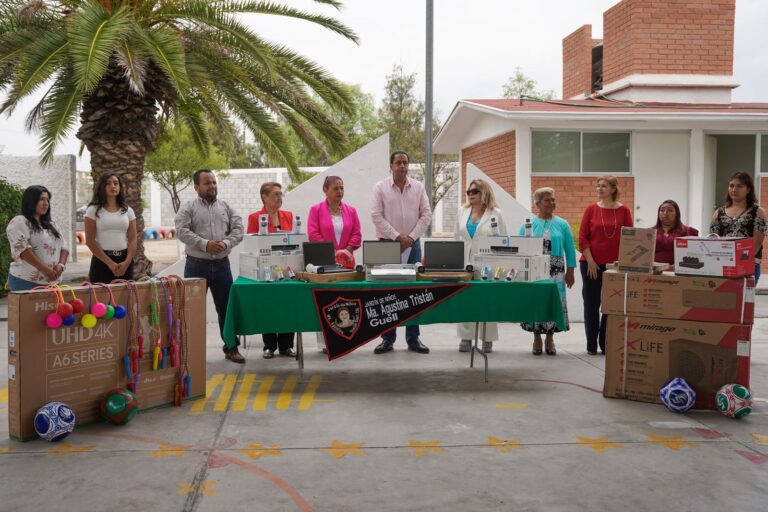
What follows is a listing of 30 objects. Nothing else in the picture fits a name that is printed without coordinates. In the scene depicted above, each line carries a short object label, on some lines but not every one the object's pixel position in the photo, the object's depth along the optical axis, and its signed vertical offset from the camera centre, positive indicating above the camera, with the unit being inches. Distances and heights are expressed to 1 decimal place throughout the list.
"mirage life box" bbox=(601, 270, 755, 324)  176.1 -16.8
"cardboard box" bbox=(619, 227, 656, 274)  191.6 -4.1
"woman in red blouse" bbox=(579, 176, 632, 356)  244.4 -2.7
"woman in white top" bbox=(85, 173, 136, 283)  217.9 +0.7
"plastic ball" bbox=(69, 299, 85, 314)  159.0 -17.8
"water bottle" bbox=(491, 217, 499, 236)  225.2 +2.9
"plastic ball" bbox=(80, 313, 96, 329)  161.2 -21.9
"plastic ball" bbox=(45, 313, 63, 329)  153.9 -20.9
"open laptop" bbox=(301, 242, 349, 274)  209.3 -6.9
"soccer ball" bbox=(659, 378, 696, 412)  176.2 -43.3
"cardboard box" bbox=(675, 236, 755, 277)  176.4 -5.5
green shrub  406.6 +12.5
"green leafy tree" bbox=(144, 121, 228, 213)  826.2 +92.9
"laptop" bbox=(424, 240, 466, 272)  210.4 -7.2
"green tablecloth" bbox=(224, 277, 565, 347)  198.1 -21.9
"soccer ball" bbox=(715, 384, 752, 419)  171.6 -43.4
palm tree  299.9 +81.5
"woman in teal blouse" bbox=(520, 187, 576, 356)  249.8 -4.5
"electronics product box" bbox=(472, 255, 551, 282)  205.0 -10.0
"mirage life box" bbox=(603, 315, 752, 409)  177.3 -33.5
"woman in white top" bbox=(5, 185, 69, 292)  214.7 -4.3
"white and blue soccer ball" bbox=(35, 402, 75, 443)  152.0 -44.5
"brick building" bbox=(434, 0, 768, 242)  467.5 +81.3
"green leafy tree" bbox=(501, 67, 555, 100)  1300.3 +296.0
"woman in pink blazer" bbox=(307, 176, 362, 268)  245.3 +4.6
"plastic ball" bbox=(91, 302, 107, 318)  162.9 -19.4
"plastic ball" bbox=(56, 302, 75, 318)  155.3 -18.4
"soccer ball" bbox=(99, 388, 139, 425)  163.9 -44.1
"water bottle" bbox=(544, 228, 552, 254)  248.1 -2.5
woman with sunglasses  243.3 +5.7
